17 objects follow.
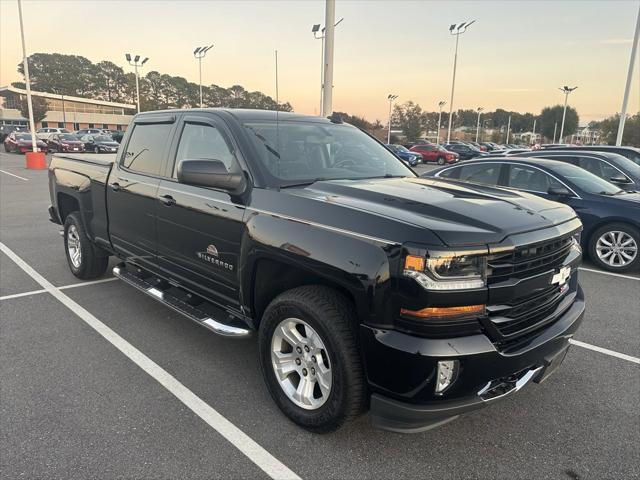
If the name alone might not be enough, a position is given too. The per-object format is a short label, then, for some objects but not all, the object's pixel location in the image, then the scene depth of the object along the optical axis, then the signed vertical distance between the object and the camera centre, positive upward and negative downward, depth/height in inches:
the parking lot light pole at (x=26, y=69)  904.3 +104.1
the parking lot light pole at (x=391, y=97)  2802.7 +200.4
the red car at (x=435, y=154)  1417.3 -62.3
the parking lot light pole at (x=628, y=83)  810.8 +97.9
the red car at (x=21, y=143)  1268.5 -57.5
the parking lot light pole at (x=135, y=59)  1760.6 +238.8
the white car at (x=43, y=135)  1349.2 -38.1
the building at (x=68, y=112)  3371.1 +77.8
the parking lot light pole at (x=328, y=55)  451.5 +70.8
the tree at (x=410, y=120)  3228.3 +84.2
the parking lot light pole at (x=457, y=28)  1705.2 +375.3
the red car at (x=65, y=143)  1204.5 -51.5
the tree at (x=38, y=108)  2910.9 +83.8
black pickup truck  90.9 -29.8
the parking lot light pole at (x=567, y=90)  2406.5 +232.2
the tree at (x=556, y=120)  4645.7 +158.4
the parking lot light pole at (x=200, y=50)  1439.5 +227.1
